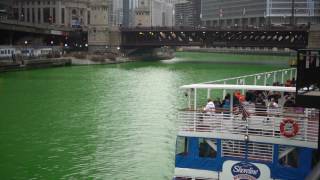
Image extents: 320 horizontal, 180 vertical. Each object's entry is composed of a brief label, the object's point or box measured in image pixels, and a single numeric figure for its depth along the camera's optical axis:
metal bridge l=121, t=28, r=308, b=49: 120.00
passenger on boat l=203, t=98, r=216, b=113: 16.75
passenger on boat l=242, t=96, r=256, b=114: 17.30
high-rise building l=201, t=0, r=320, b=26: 173.88
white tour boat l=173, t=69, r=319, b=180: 15.69
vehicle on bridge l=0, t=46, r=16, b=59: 92.62
